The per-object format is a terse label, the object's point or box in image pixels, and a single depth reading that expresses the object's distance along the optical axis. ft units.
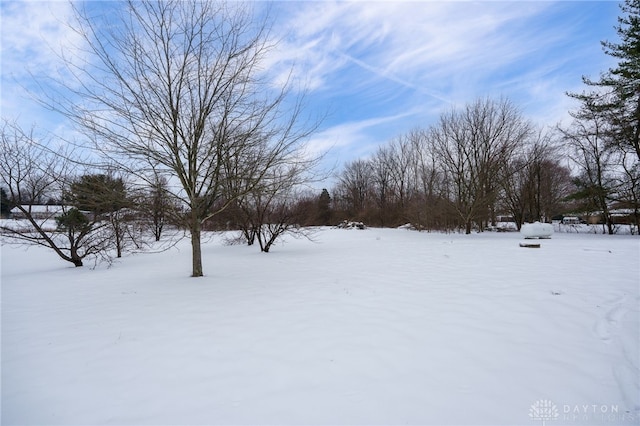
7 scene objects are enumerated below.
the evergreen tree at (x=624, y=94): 43.36
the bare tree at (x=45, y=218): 30.53
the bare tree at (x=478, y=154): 63.26
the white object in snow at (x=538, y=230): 44.19
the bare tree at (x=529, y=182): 69.15
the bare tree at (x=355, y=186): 147.74
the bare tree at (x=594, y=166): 53.26
